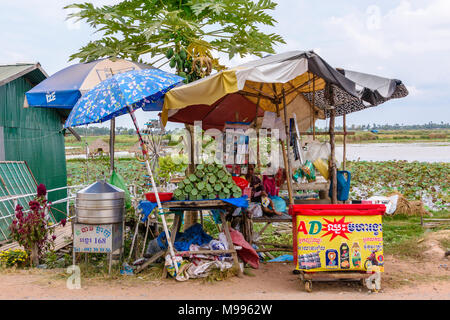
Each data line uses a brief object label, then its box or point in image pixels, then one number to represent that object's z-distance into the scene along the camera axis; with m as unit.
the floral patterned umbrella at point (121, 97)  4.94
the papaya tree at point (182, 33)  7.01
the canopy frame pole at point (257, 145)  6.86
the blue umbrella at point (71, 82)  6.32
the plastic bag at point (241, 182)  6.32
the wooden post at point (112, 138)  6.72
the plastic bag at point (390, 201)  10.05
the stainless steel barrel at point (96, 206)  5.56
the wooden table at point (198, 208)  5.48
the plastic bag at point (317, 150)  6.66
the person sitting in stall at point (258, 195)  6.39
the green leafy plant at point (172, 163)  6.68
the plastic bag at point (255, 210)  6.35
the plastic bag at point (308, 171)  6.74
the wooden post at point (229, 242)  5.50
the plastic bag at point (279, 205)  6.55
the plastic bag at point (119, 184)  6.43
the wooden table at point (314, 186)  6.95
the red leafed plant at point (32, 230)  6.07
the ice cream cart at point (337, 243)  4.85
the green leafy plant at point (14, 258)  6.13
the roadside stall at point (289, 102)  5.21
